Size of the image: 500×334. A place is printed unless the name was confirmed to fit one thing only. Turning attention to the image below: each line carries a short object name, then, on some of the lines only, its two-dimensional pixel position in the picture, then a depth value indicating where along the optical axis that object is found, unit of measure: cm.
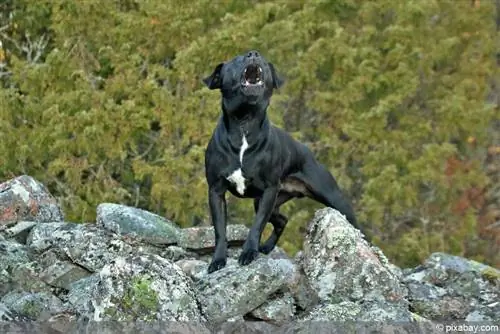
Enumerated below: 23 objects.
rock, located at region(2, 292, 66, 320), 1198
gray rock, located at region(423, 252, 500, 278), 1546
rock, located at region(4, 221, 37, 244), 1470
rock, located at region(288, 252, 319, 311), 1267
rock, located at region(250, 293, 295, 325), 1220
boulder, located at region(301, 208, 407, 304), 1280
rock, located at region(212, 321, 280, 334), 1161
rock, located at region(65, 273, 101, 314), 1119
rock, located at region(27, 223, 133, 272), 1342
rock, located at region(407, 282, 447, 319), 1374
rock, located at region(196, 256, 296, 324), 1186
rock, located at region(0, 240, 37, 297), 1315
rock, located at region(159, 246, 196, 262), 1435
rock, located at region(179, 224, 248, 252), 1478
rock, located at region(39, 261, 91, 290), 1319
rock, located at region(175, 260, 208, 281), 1287
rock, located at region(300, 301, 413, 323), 1181
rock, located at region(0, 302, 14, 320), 1139
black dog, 1284
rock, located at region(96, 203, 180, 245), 1459
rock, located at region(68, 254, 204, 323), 1075
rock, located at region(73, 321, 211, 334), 1051
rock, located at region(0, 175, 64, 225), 1536
